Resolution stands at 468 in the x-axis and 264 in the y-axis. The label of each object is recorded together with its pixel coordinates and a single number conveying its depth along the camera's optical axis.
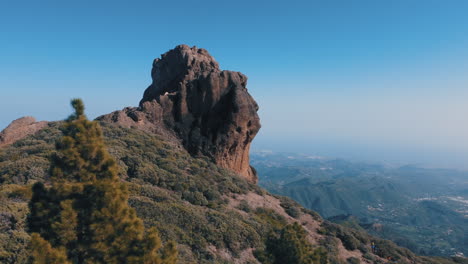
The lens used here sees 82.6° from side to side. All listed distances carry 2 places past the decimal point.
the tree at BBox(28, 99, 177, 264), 11.07
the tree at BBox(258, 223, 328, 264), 16.34
